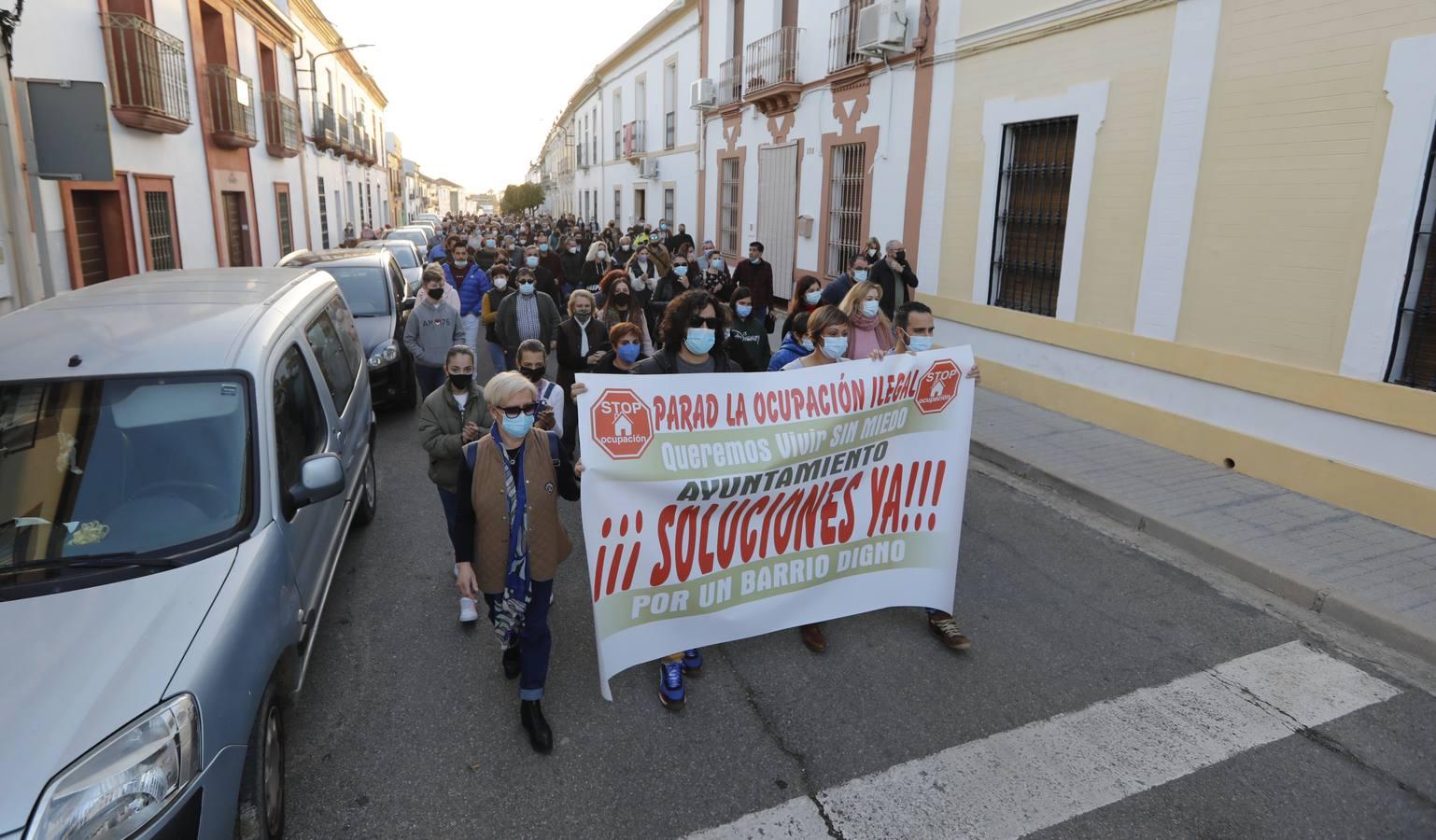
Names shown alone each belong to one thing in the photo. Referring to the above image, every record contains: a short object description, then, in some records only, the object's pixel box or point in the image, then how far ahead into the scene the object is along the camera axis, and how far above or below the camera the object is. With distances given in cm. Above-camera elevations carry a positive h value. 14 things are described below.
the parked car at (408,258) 1623 -76
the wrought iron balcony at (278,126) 1858 +194
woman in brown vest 345 -123
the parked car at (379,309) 866 -97
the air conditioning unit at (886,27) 1147 +273
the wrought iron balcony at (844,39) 1331 +302
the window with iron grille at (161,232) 1245 -29
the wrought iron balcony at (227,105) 1468 +187
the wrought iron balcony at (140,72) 1088 +182
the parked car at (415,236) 2342 -46
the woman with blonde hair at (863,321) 548 -56
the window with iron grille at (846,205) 1353 +43
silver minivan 216 -112
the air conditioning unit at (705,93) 1909 +297
